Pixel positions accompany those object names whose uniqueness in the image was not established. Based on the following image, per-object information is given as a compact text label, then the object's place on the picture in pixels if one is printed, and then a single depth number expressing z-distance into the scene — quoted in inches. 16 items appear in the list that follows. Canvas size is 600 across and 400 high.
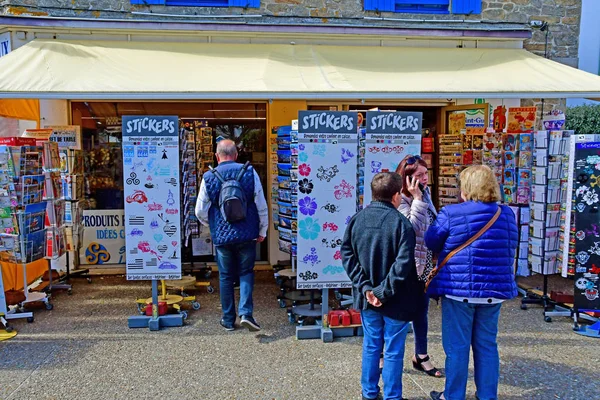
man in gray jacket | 128.4
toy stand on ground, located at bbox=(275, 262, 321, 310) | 233.0
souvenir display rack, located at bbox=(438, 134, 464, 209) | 288.5
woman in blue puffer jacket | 128.7
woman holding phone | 147.2
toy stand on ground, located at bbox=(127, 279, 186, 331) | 202.2
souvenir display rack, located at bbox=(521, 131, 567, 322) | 225.3
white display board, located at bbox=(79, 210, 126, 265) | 299.1
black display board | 201.5
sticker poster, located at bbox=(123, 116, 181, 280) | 198.2
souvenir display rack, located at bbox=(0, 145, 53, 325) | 208.7
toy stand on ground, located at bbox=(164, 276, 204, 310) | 244.1
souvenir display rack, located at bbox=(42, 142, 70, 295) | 235.1
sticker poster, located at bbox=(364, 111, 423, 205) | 188.5
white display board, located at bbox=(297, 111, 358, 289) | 186.9
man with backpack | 193.3
